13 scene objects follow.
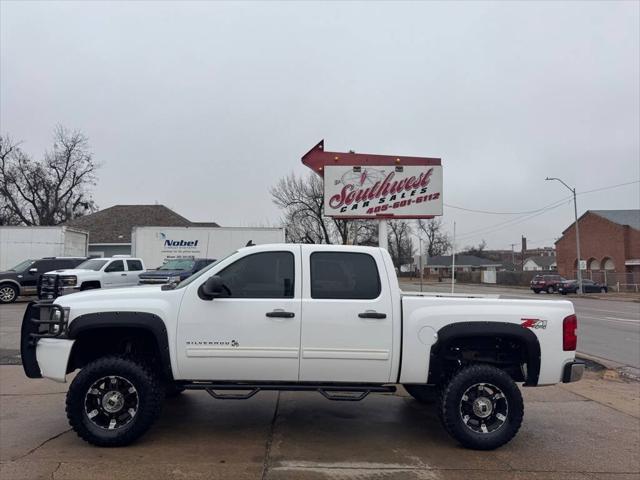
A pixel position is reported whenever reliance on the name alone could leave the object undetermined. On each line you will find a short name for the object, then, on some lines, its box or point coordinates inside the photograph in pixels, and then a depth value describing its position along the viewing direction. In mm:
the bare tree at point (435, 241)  112438
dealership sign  10219
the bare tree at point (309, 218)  42781
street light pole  37812
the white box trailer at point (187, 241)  24641
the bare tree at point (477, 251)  130125
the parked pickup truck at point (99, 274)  17688
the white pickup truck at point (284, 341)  5070
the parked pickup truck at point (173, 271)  17797
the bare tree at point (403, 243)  81062
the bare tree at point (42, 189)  51719
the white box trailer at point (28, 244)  24672
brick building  54000
